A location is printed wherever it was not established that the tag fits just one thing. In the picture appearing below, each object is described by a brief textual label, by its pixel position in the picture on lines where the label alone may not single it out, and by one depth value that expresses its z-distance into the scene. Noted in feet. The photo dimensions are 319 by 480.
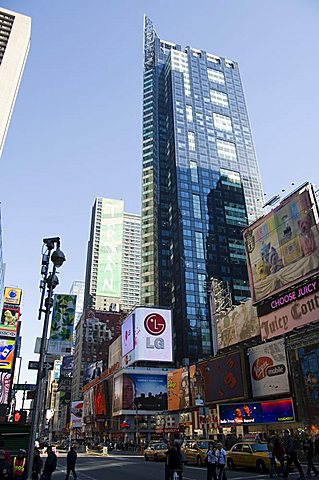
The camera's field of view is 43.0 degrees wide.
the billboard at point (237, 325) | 185.37
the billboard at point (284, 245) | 135.85
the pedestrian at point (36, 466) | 52.26
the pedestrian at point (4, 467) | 48.62
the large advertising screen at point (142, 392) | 279.69
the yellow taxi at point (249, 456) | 72.74
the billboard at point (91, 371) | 411.40
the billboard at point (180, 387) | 205.87
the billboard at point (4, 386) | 200.95
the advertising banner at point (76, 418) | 210.86
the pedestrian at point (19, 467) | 51.34
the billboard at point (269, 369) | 137.84
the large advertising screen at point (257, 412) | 132.67
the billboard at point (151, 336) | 280.72
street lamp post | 42.04
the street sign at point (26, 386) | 58.49
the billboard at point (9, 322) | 216.33
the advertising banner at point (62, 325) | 54.19
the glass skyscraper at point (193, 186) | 369.30
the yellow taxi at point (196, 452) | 96.02
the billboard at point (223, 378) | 158.81
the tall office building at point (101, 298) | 629.06
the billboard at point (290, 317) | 130.82
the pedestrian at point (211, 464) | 54.13
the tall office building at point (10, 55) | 254.06
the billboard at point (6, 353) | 204.41
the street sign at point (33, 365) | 49.12
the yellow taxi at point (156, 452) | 113.60
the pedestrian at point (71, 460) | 63.71
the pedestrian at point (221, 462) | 53.88
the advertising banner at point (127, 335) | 290.35
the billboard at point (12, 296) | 255.86
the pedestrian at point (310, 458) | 62.41
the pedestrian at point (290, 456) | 58.91
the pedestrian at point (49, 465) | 52.65
